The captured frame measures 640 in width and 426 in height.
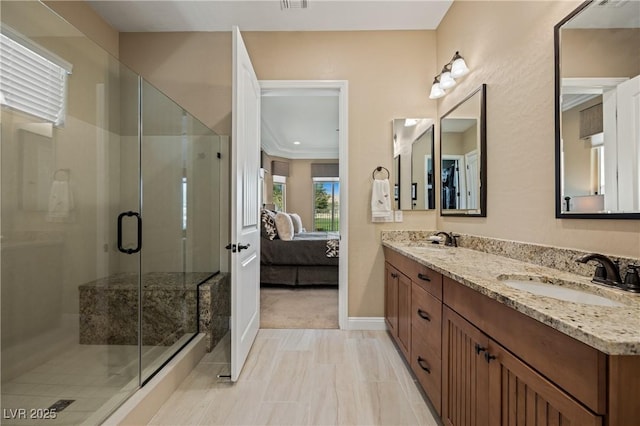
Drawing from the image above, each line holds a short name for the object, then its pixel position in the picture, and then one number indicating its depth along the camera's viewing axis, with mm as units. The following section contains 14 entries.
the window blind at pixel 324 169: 7703
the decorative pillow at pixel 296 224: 5656
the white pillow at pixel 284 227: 4213
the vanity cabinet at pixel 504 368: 597
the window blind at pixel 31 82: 1562
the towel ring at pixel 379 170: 2662
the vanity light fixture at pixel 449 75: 2102
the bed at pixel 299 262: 4016
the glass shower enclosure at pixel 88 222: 1612
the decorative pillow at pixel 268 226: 4125
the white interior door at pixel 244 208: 1836
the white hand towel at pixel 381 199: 2584
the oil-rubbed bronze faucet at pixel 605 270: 985
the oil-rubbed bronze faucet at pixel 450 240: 2234
